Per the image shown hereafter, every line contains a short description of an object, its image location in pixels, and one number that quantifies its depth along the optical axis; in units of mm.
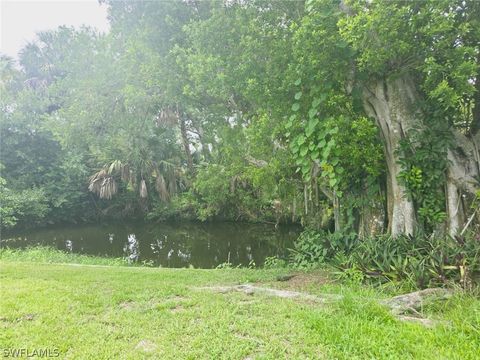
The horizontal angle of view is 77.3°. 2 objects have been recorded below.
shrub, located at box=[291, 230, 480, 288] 3592
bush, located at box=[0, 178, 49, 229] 11347
